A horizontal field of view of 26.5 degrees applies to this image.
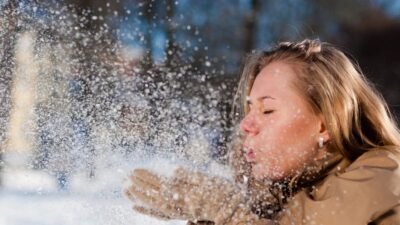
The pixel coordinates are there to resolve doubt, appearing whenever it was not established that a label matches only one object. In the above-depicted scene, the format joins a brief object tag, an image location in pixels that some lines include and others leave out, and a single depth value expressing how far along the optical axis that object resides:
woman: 1.12
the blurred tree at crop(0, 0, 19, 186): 5.37
